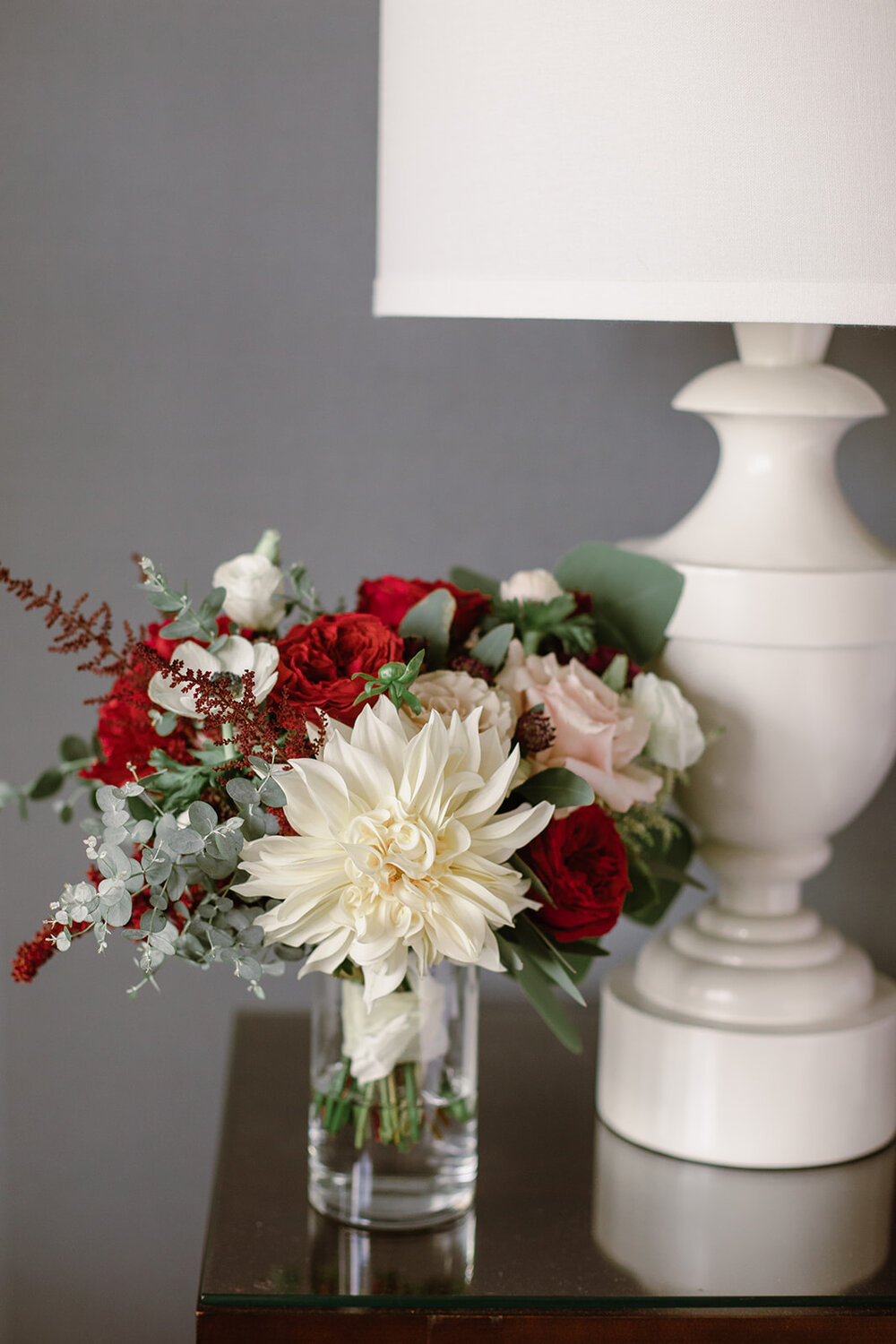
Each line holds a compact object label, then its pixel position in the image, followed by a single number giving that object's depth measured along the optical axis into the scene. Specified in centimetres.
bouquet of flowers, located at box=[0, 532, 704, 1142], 62
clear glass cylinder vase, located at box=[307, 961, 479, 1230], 75
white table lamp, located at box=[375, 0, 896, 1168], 62
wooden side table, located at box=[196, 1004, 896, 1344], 69
